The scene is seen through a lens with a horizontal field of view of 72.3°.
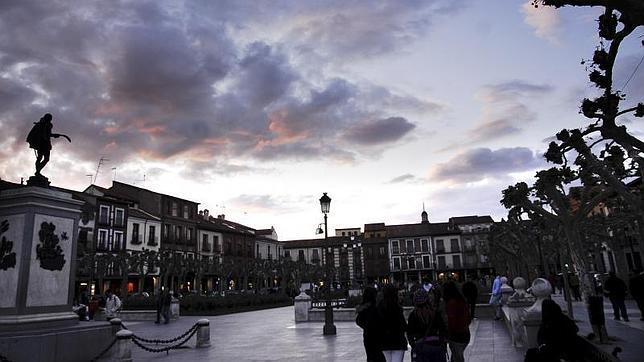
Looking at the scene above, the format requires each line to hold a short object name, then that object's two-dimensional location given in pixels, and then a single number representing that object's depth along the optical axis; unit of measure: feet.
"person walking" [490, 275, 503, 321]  54.47
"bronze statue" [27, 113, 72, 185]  33.32
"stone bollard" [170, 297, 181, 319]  83.50
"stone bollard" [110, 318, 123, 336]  37.84
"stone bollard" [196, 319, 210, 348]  45.21
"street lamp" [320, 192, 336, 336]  51.67
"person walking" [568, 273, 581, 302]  73.29
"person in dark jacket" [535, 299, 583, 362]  16.80
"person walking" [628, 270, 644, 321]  42.47
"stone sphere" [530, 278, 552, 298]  24.20
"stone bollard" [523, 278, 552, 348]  24.66
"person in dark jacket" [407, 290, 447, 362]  18.10
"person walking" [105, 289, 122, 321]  64.71
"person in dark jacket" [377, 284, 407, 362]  18.80
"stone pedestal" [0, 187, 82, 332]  28.79
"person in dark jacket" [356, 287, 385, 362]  19.27
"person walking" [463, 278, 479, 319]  34.12
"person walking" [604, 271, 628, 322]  44.69
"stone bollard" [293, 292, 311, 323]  70.54
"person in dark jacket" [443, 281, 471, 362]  20.77
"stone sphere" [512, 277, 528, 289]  33.88
